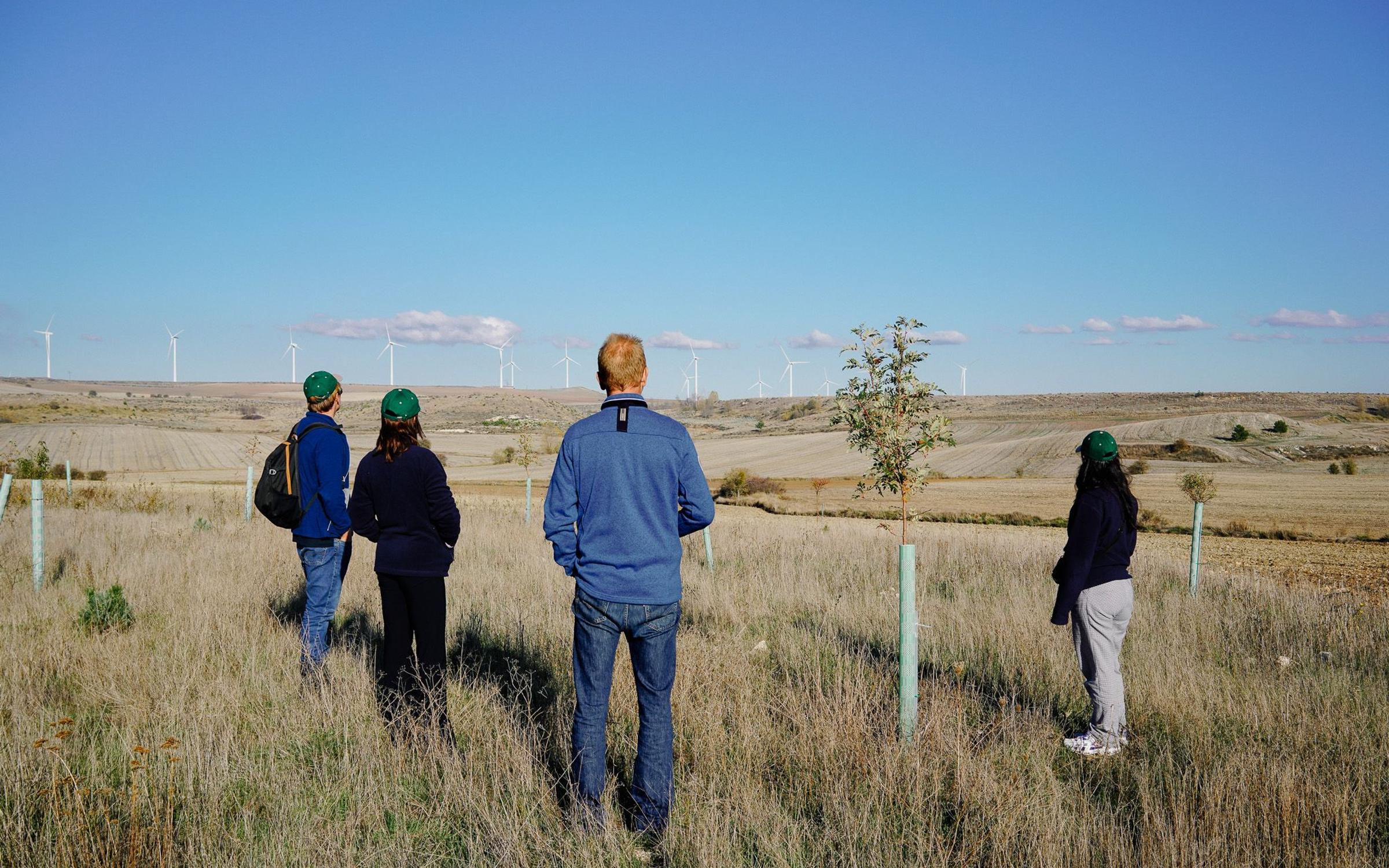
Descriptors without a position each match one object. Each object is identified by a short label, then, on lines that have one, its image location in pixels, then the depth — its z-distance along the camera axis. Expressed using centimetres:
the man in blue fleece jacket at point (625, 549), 341
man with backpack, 532
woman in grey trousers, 470
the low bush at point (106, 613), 699
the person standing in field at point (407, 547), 452
